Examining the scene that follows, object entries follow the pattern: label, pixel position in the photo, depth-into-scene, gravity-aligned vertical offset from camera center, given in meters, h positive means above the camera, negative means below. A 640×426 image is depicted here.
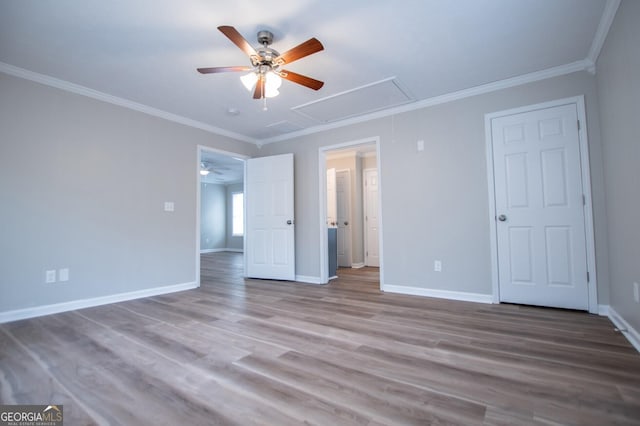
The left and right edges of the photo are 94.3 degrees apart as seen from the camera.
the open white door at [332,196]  6.54 +0.62
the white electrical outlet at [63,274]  3.11 -0.47
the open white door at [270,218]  4.78 +0.12
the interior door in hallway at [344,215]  6.44 +0.19
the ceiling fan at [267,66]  2.16 +1.29
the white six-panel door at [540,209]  2.92 +0.11
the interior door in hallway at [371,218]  6.51 +0.10
